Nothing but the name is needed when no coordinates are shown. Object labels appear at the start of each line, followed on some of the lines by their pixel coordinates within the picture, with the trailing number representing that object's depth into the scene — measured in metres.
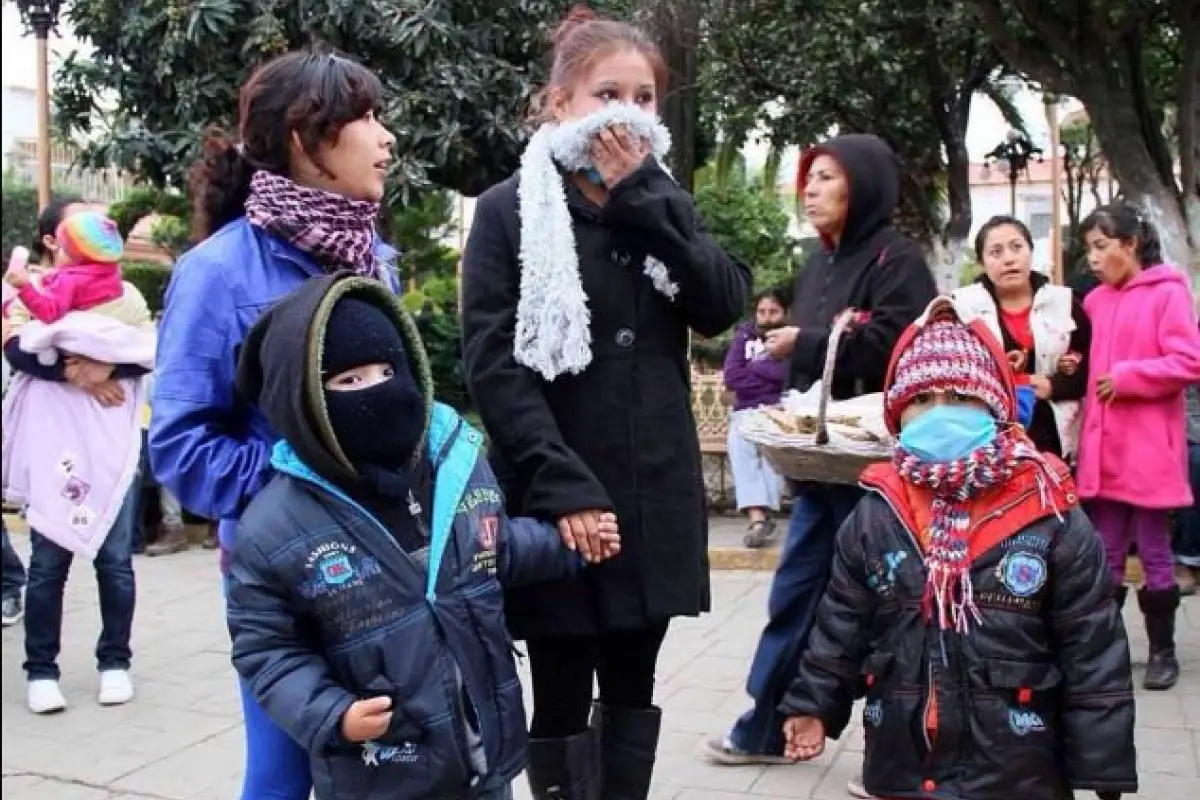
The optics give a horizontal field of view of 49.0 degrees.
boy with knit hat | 2.64
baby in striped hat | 4.92
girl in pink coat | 4.91
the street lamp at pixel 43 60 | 9.14
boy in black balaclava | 2.19
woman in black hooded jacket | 3.40
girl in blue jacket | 2.34
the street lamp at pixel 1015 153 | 17.64
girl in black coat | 2.65
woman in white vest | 4.46
